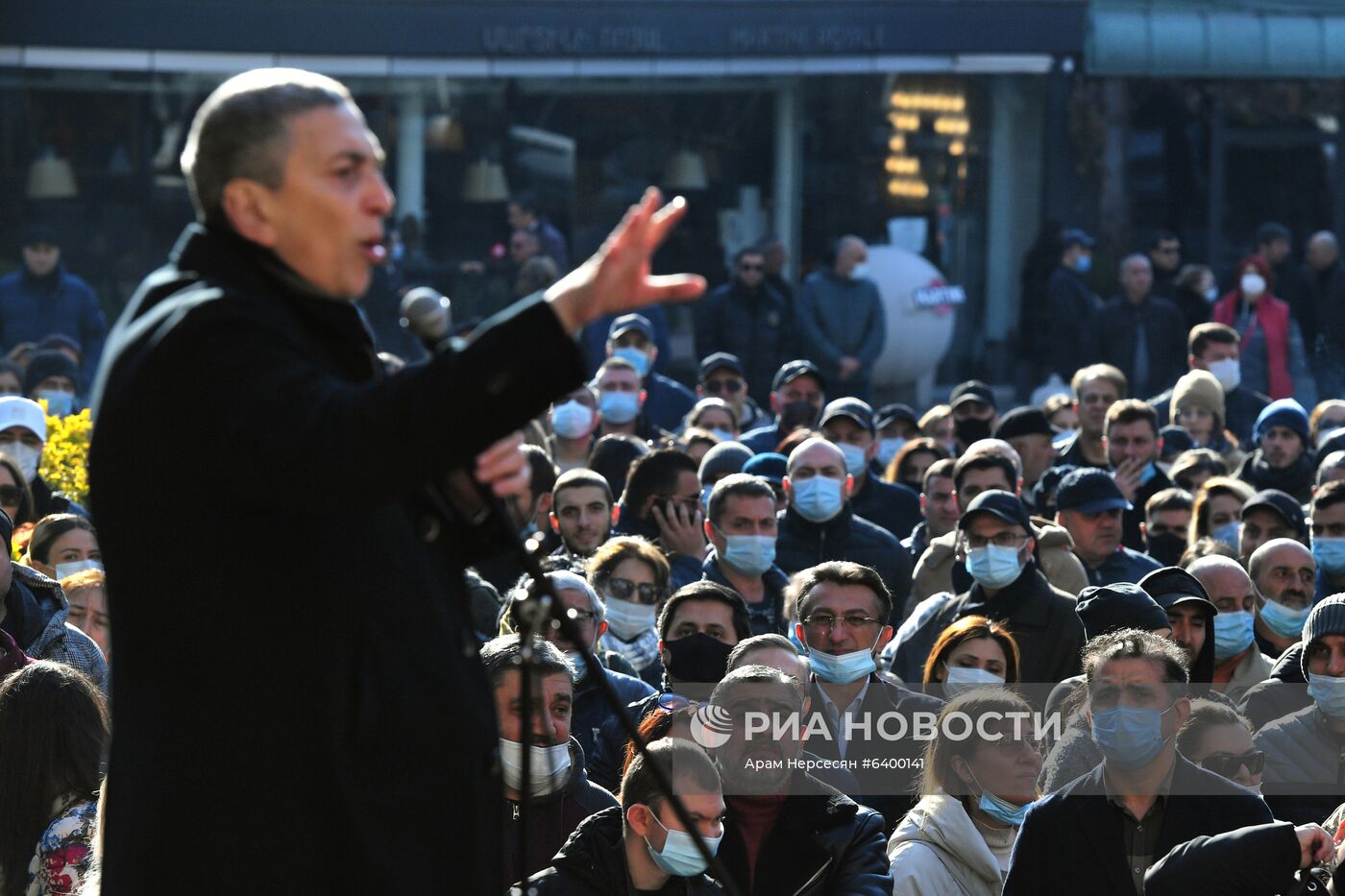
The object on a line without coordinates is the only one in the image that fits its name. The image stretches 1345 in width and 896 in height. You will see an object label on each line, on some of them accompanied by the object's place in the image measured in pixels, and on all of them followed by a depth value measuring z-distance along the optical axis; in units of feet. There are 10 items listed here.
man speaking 16.98
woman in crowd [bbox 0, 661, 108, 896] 33.76
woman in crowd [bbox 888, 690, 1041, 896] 38.58
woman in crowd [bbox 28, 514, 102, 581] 55.93
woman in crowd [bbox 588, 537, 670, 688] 55.16
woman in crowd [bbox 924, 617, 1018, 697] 46.26
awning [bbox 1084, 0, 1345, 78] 146.20
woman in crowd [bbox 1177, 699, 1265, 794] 41.55
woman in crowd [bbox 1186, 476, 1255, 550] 65.98
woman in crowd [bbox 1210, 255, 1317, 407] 113.91
